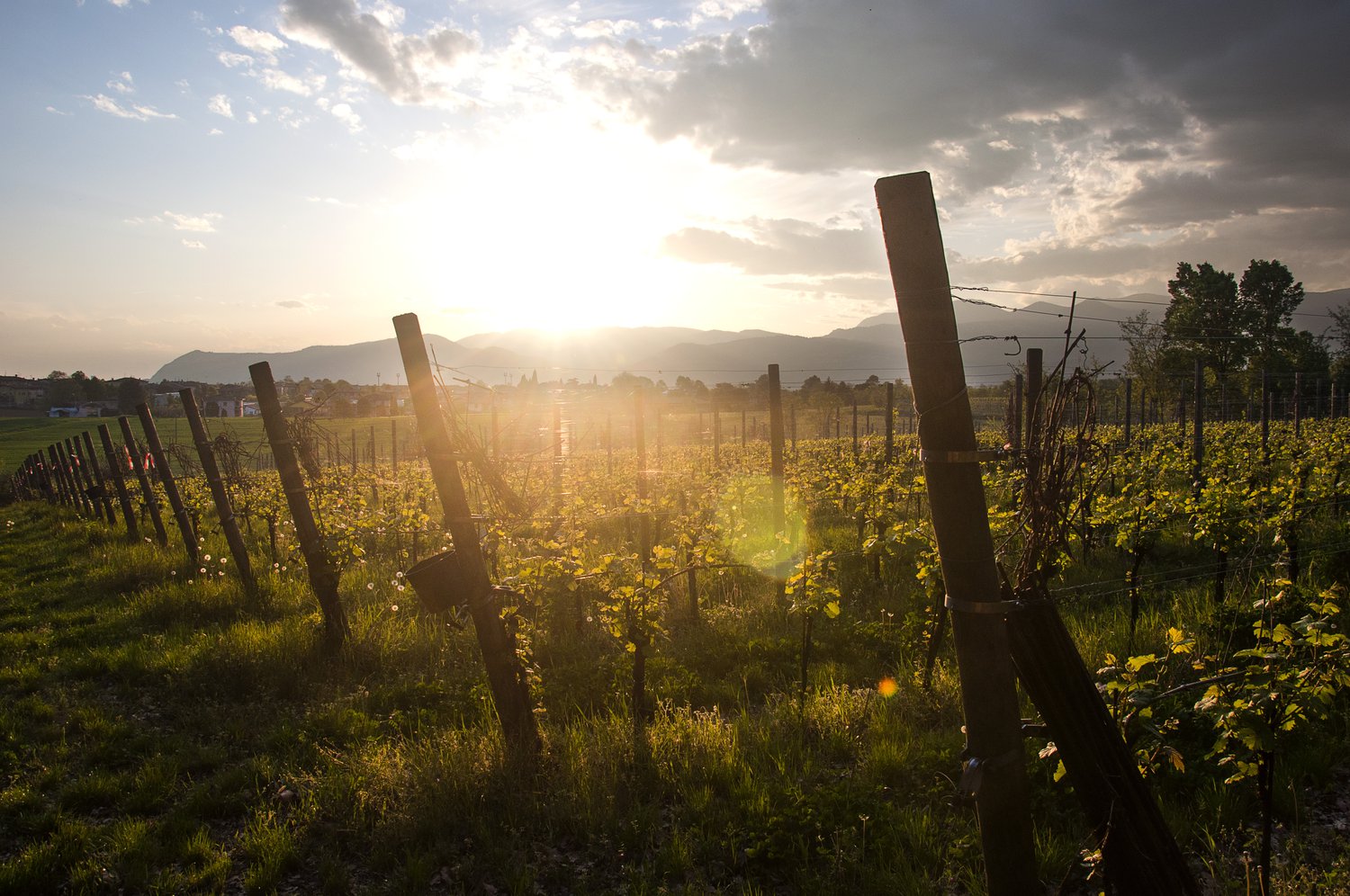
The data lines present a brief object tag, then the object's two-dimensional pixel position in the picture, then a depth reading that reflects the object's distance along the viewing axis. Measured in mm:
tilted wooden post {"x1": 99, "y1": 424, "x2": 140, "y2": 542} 13117
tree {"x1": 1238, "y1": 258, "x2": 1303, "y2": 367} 49312
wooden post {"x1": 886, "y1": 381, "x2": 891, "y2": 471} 13875
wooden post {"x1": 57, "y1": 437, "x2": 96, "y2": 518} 18562
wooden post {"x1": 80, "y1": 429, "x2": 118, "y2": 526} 15016
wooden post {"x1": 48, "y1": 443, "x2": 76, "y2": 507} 21705
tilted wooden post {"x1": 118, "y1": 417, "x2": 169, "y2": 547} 11852
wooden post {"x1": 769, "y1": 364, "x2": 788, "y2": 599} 9023
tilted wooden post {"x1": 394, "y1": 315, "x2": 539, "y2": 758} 4262
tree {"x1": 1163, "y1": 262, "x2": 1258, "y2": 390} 48156
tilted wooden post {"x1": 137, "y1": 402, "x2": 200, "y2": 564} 9898
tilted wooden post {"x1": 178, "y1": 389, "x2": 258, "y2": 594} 8328
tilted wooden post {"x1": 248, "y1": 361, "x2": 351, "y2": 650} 6688
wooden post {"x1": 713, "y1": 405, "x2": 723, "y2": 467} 19641
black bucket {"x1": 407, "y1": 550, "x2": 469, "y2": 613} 4293
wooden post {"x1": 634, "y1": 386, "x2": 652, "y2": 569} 7887
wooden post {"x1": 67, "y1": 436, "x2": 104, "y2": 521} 17422
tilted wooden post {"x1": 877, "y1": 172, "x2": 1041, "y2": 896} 2152
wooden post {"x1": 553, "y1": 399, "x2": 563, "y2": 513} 9197
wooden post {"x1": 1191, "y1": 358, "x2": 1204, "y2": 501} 9633
